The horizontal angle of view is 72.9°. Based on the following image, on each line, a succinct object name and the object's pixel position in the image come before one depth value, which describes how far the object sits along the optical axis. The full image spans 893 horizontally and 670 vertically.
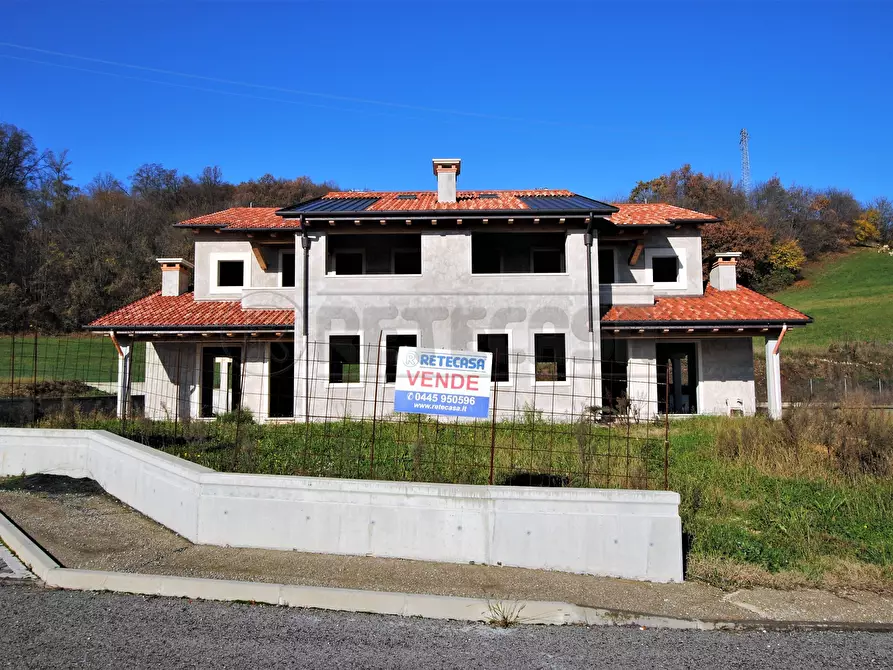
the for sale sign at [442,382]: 7.05
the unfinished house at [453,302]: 16.09
